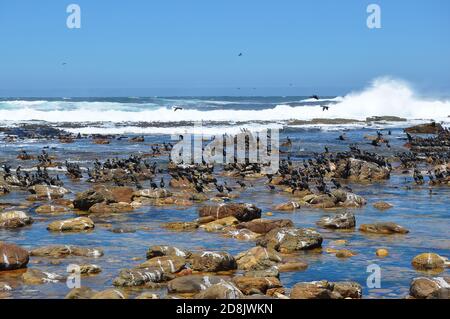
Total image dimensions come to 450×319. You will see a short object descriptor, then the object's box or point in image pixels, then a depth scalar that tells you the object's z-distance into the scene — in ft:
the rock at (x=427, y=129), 140.15
